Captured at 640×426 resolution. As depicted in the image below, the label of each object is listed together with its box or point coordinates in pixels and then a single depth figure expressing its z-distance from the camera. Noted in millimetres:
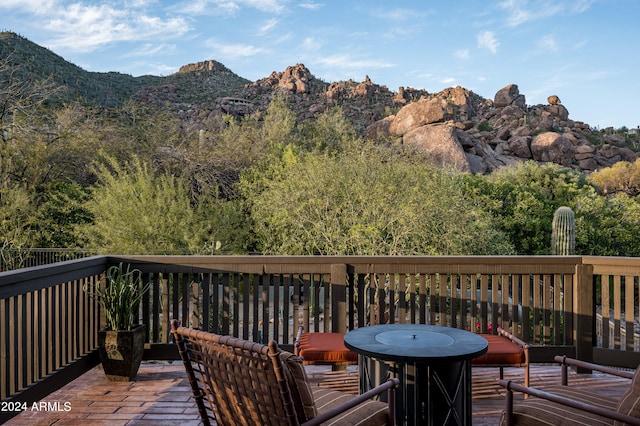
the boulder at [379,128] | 25375
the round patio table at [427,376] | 2357
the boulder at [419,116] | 23594
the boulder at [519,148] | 25531
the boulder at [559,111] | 32312
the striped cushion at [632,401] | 1771
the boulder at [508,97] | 33169
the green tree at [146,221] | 8820
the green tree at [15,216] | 10648
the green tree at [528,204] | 12961
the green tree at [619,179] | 21609
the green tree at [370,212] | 8203
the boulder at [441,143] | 20312
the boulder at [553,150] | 25430
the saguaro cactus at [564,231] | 10867
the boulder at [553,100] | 34125
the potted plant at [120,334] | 3650
